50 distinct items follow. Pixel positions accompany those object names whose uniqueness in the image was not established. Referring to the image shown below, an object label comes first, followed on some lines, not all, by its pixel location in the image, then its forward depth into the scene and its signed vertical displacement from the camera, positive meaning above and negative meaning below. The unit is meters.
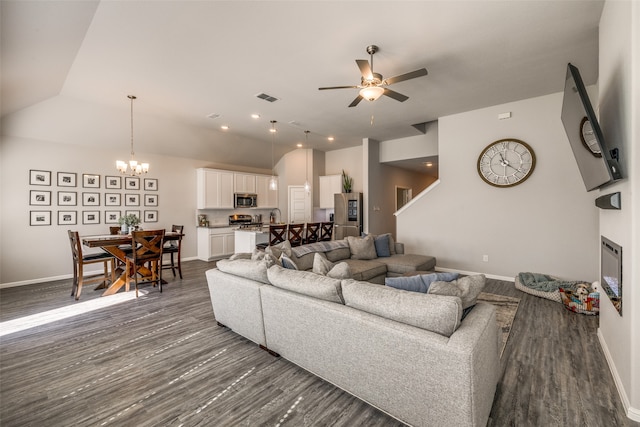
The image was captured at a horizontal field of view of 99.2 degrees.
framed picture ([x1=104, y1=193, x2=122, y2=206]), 5.73 +0.38
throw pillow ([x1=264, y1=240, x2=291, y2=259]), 3.57 -0.45
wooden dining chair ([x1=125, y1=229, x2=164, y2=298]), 4.25 -0.58
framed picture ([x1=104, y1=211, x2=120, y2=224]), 5.74 +0.00
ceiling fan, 2.86 +1.48
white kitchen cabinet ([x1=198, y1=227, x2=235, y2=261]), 6.86 -0.68
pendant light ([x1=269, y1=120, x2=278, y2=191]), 6.06 +2.01
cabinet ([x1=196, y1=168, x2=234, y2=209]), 6.97 +0.73
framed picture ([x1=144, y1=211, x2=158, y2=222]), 6.25 +0.01
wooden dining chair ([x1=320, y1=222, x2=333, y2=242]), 5.99 -0.35
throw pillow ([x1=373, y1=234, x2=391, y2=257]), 4.69 -0.53
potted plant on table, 4.60 -0.11
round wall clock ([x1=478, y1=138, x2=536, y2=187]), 4.64 +0.92
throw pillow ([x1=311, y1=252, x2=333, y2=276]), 2.52 -0.48
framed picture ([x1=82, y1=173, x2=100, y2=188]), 5.45 +0.74
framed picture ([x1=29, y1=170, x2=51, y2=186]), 4.88 +0.73
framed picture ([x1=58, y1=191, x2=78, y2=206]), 5.18 +0.37
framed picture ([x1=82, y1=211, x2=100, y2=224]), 5.47 +0.00
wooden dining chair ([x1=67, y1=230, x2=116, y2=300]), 4.04 -0.68
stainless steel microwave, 7.68 +0.46
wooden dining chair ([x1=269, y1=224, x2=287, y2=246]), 5.22 -0.34
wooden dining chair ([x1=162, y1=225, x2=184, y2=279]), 4.93 -0.61
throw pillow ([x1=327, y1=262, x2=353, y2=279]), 2.22 -0.47
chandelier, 4.71 +0.89
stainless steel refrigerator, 7.52 +0.01
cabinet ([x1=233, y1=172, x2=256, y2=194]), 7.67 +0.97
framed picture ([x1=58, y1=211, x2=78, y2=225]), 5.20 -0.01
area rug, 2.92 -1.22
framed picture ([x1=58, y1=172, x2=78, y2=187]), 5.18 +0.74
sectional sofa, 1.41 -0.79
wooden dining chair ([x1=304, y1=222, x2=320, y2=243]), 5.60 -0.38
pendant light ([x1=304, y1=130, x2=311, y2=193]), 8.57 +1.63
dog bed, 3.74 -1.13
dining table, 4.00 -0.47
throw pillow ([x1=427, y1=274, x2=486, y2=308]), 1.70 -0.47
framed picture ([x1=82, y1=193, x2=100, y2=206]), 5.46 +0.36
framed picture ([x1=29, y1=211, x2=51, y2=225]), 4.91 -0.01
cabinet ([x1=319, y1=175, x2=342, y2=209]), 8.39 +0.85
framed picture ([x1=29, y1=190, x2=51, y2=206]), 4.88 +0.35
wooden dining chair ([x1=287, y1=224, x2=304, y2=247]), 5.35 -0.36
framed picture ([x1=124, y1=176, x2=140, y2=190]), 5.97 +0.75
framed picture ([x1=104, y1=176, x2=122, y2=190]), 5.73 +0.73
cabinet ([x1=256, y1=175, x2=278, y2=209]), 8.24 +0.69
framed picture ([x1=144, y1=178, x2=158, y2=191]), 6.24 +0.75
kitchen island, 5.75 -0.47
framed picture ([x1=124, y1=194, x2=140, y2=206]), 5.97 +0.38
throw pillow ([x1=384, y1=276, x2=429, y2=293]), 1.89 -0.49
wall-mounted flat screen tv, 1.96 +0.65
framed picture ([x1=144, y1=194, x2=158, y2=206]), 6.24 +0.40
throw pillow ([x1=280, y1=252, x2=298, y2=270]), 2.78 -0.49
